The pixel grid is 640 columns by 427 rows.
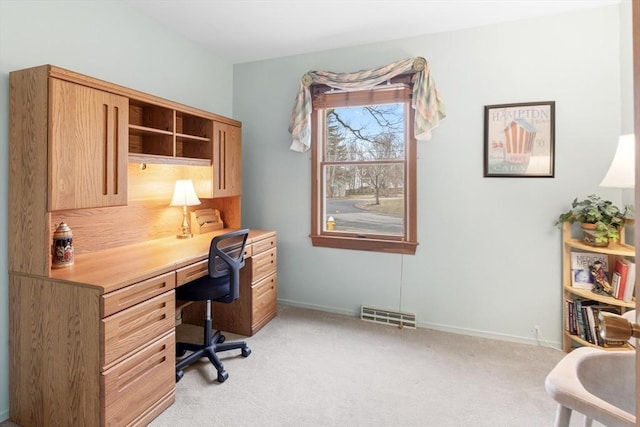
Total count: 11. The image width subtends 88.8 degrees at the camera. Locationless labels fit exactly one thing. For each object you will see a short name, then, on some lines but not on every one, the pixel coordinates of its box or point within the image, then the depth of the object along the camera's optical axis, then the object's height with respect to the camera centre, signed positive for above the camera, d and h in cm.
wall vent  296 -98
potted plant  222 -4
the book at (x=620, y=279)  223 -46
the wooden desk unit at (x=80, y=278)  158 -36
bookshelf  221 -57
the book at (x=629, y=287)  219 -50
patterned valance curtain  276 +107
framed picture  257 +58
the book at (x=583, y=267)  244 -41
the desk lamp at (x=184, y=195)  272 +13
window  298 +41
